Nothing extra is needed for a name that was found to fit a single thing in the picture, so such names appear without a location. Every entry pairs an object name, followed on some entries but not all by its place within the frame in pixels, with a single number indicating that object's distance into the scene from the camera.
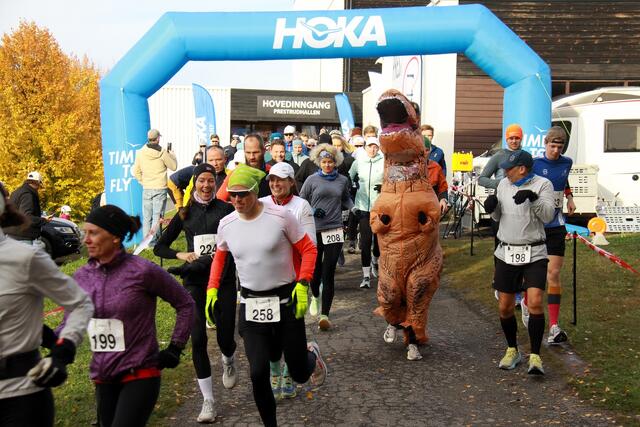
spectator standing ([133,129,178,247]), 13.83
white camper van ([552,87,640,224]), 16.33
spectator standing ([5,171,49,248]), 12.52
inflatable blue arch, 12.74
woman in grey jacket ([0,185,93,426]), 3.43
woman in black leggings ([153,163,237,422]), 5.93
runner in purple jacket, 4.11
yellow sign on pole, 16.48
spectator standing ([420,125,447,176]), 11.38
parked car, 16.53
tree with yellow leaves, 26.14
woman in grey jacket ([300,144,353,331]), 8.84
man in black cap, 6.80
